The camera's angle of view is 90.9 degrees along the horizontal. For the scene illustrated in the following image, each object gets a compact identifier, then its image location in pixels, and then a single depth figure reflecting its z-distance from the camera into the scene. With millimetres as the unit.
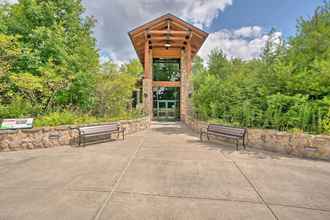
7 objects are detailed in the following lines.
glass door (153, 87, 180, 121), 19453
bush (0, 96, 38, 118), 7191
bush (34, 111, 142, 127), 7123
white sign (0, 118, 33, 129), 6129
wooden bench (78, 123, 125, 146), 6895
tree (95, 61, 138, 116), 10305
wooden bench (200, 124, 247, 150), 6586
